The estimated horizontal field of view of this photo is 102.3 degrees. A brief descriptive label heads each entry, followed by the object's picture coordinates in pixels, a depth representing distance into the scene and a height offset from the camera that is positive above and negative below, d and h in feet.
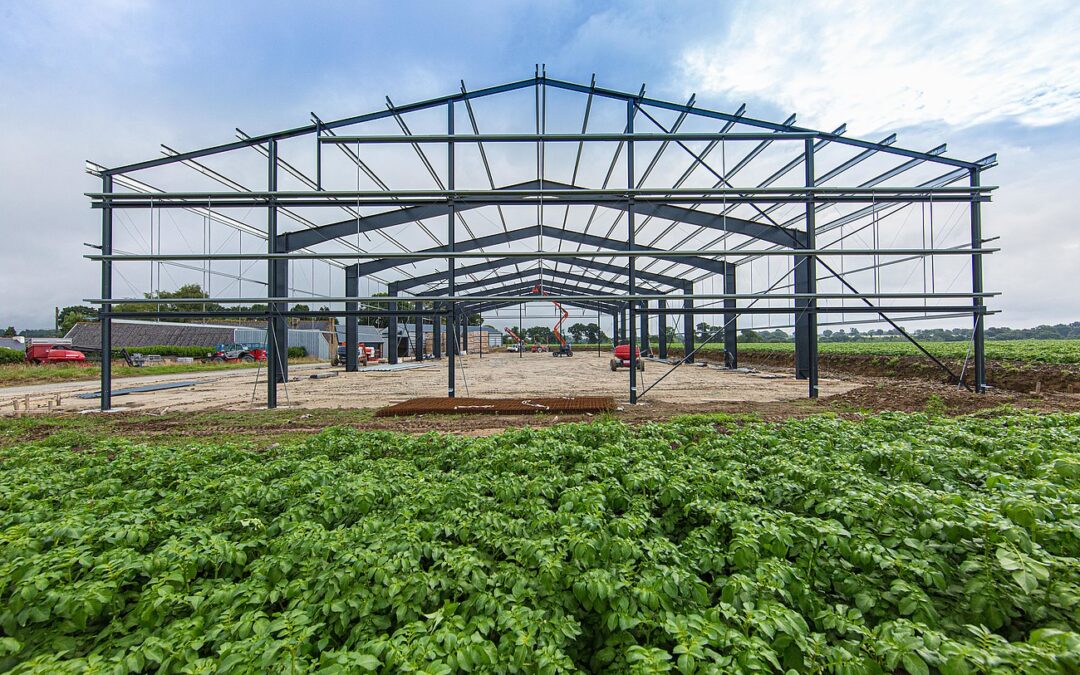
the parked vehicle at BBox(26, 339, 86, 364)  93.15 -2.20
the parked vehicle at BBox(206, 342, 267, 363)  117.80 -3.26
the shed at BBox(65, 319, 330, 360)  142.82 +2.43
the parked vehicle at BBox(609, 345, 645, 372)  89.02 -3.58
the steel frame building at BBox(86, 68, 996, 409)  40.70 +14.50
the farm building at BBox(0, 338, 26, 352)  127.44 +0.09
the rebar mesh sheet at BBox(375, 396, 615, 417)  38.04 -5.80
